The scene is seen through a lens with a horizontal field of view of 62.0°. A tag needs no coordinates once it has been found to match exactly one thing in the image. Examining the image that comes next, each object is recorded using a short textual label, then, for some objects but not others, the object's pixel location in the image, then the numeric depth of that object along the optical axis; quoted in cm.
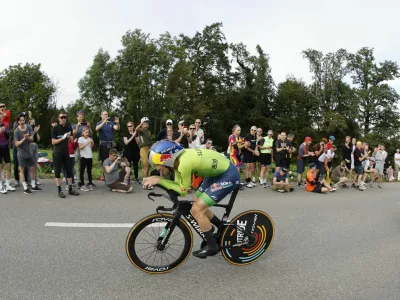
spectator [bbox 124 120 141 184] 990
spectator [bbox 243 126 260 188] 1080
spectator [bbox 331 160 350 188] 1179
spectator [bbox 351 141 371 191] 1211
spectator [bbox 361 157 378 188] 1312
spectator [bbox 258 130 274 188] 1074
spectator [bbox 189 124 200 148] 1028
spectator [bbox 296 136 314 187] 1140
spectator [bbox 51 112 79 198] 778
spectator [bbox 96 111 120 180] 952
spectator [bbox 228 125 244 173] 1082
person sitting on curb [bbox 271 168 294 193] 978
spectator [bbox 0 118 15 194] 808
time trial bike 396
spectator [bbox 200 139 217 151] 1091
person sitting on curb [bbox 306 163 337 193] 1012
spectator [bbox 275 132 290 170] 1080
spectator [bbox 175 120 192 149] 977
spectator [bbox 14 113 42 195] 803
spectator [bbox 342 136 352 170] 1264
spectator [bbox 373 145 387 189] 1427
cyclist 374
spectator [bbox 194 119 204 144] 1079
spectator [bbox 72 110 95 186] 899
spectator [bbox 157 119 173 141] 974
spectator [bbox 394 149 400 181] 1847
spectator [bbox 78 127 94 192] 885
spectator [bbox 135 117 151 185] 973
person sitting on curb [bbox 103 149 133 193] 862
